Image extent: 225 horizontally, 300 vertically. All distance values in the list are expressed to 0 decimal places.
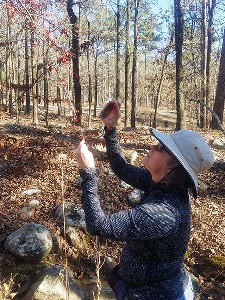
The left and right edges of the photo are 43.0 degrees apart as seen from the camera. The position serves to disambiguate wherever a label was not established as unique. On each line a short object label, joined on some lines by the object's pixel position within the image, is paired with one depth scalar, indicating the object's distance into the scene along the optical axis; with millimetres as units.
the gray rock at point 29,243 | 4793
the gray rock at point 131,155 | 8183
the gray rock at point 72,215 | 5594
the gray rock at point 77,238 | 5242
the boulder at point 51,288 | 3930
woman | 1659
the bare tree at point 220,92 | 12289
